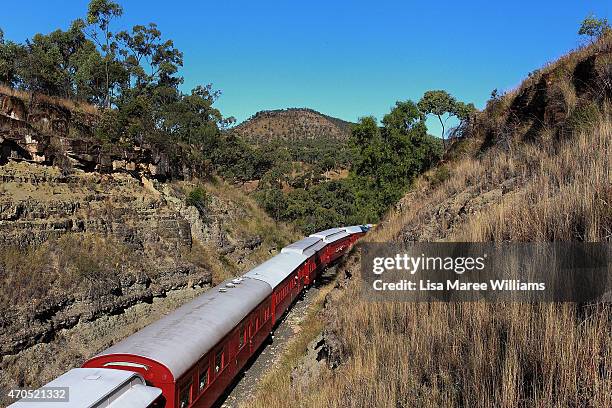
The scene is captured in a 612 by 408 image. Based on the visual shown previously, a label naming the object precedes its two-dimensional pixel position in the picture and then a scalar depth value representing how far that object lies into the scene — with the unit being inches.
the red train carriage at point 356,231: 1378.7
